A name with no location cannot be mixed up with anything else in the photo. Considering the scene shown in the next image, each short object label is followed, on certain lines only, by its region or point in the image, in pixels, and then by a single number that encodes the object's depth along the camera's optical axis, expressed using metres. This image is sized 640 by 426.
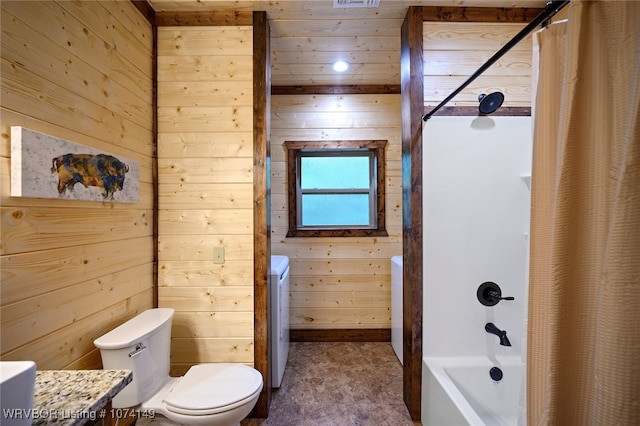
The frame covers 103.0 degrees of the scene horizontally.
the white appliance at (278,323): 1.88
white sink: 0.50
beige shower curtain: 0.58
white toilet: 1.16
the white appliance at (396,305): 2.27
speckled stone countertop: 0.65
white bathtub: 1.50
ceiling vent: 1.60
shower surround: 1.66
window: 2.81
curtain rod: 0.75
